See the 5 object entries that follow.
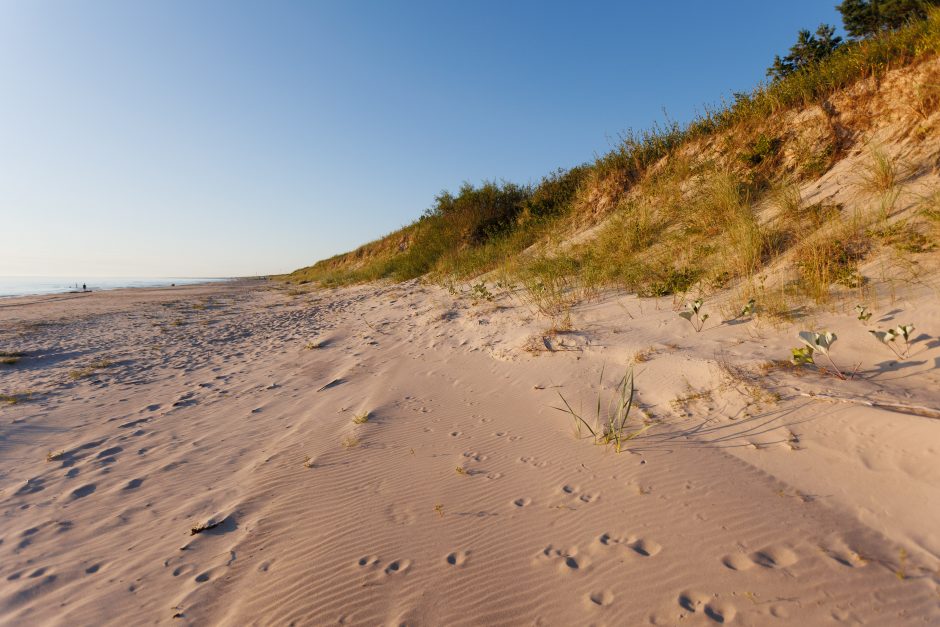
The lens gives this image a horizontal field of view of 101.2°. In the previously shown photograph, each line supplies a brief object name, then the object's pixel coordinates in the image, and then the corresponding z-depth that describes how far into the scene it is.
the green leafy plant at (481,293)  7.51
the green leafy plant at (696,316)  4.00
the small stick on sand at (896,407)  2.12
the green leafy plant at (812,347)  2.69
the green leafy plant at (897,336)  2.65
